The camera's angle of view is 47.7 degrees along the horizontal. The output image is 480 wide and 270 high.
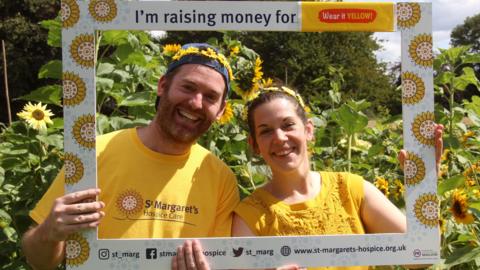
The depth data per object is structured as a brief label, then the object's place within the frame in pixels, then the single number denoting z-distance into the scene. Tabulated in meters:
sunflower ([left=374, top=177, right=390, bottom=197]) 2.52
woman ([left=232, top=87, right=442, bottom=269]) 2.06
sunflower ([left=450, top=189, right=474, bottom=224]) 2.41
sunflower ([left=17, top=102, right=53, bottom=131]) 2.79
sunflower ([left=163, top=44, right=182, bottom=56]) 2.66
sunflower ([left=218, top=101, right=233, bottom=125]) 2.59
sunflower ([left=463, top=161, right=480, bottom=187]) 2.54
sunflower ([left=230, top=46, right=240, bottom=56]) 2.86
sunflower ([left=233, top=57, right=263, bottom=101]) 2.66
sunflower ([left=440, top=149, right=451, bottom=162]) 2.72
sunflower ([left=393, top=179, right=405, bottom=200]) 2.48
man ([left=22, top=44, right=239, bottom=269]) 2.04
